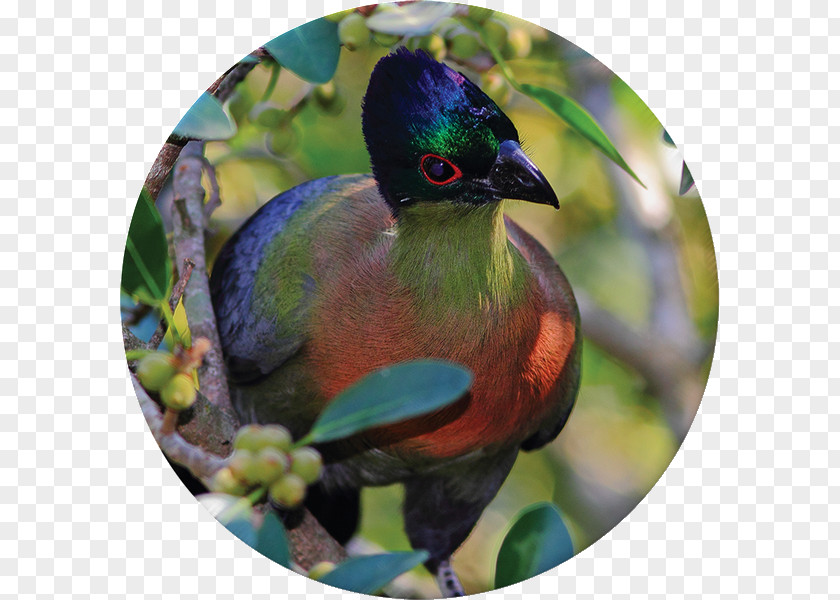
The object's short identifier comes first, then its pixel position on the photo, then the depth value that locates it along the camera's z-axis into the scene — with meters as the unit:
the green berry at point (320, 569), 4.70
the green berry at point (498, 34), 4.84
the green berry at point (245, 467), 4.22
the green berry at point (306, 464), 4.26
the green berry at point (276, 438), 4.30
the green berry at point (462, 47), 4.80
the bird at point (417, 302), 4.40
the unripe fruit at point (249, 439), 4.28
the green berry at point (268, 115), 4.83
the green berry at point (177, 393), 4.41
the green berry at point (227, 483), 4.30
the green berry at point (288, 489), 4.19
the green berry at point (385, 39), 4.73
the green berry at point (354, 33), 4.77
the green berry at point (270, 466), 4.21
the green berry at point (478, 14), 4.85
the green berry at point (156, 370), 4.43
